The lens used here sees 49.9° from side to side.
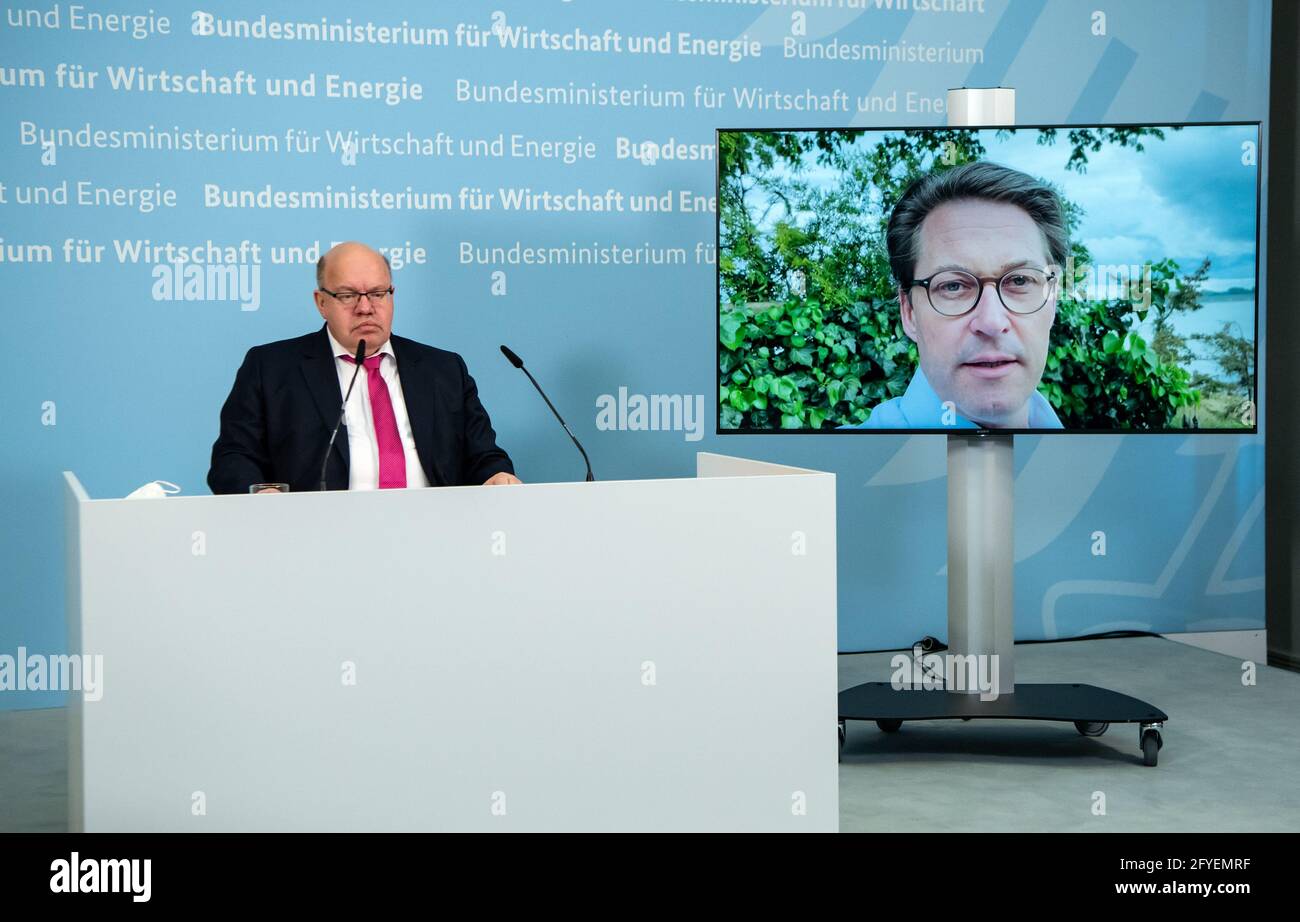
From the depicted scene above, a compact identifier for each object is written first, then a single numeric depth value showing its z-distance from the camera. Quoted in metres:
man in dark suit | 3.47
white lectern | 2.39
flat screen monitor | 3.92
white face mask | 2.57
